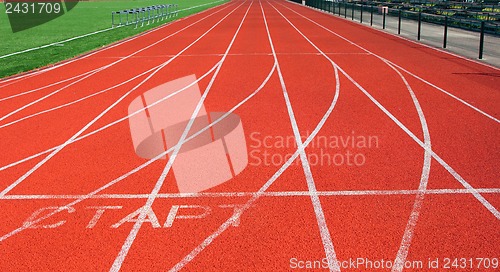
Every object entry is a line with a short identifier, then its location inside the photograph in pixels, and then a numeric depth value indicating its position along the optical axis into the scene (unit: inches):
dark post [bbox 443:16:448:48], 729.6
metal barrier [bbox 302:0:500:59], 898.6
